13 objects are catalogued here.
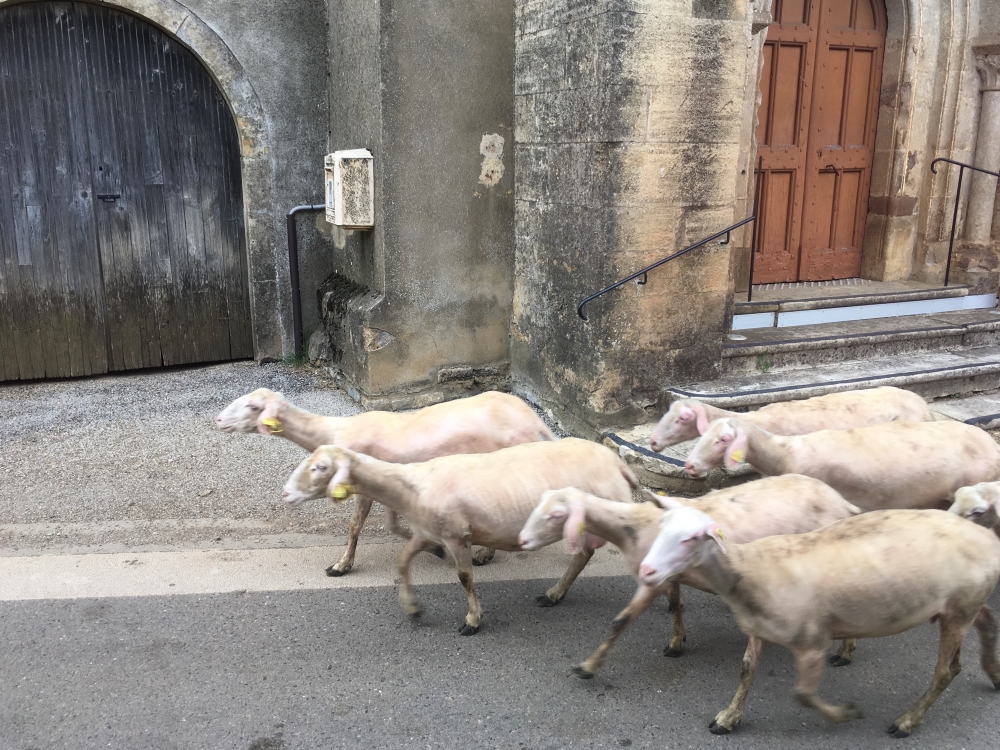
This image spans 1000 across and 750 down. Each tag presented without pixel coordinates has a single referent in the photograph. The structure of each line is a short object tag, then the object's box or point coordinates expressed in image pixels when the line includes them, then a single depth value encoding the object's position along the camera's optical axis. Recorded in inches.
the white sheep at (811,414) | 177.6
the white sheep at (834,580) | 121.3
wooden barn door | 262.8
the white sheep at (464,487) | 150.3
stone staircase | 221.5
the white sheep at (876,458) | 159.9
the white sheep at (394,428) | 175.8
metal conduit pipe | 291.0
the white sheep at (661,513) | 134.6
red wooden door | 290.0
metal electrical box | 246.5
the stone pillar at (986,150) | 300.4
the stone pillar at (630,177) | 209.2
